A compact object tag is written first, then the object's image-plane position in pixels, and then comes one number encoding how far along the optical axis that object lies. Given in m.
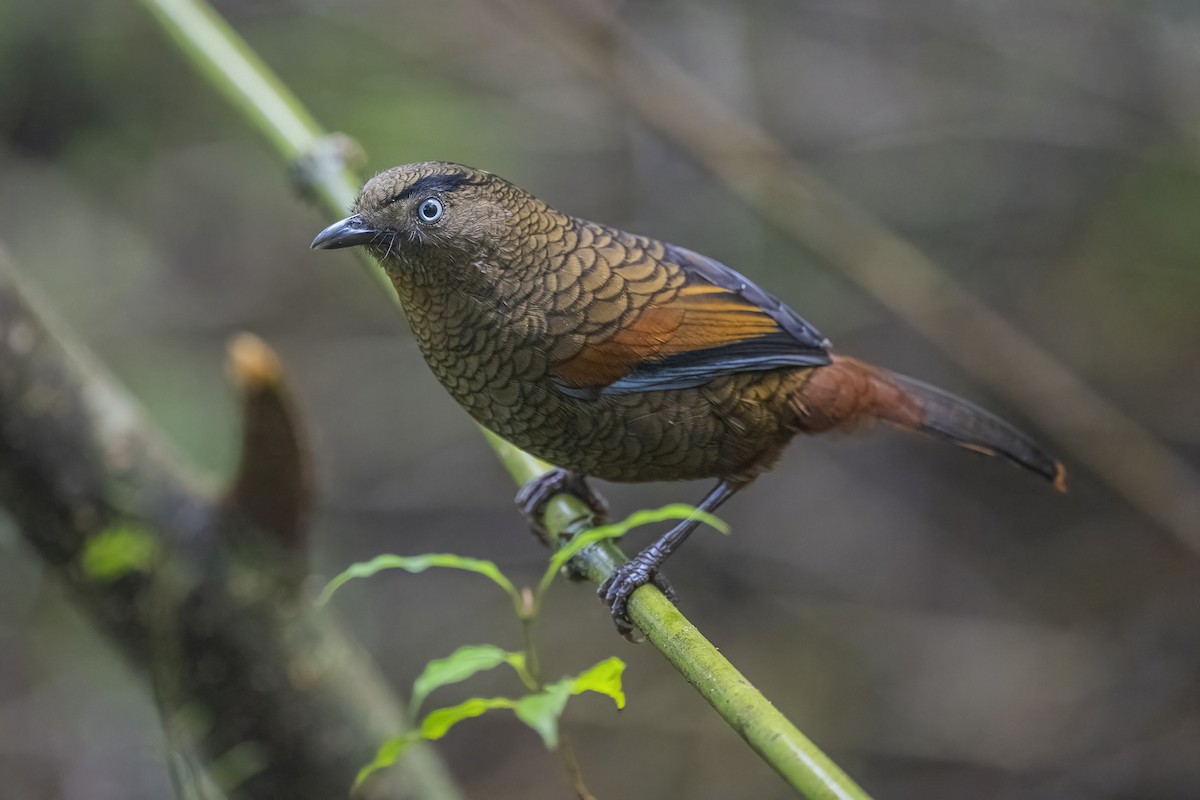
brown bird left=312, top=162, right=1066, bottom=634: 5.33
